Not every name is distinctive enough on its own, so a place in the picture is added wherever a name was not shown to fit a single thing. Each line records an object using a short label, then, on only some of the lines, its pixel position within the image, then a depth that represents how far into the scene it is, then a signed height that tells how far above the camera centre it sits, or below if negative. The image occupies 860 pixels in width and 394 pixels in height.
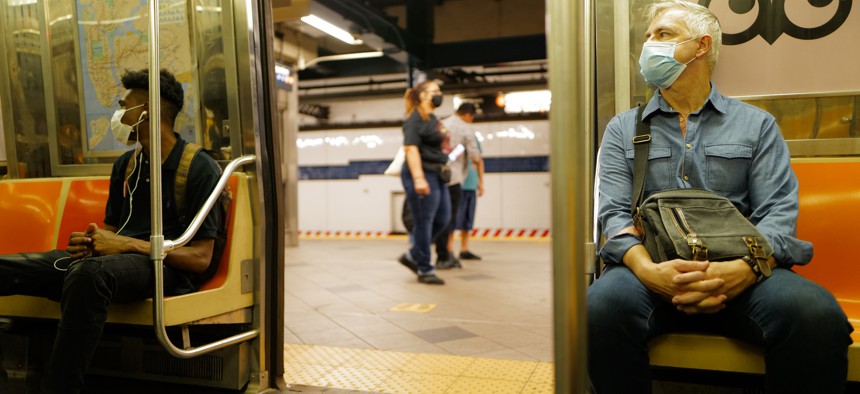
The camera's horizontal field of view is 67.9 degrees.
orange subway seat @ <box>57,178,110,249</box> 2.95 -0.19
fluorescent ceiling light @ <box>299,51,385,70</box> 12.33 +2.05
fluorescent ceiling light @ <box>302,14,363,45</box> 8.34 +1.78
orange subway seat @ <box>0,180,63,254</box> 3.03 -0.23
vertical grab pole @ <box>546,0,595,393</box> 1.14 -0.07
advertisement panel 2.30 +0.35
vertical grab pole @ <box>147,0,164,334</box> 2.01 +0.03
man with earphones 2.05 -0.33
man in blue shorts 7.61 -0.56
